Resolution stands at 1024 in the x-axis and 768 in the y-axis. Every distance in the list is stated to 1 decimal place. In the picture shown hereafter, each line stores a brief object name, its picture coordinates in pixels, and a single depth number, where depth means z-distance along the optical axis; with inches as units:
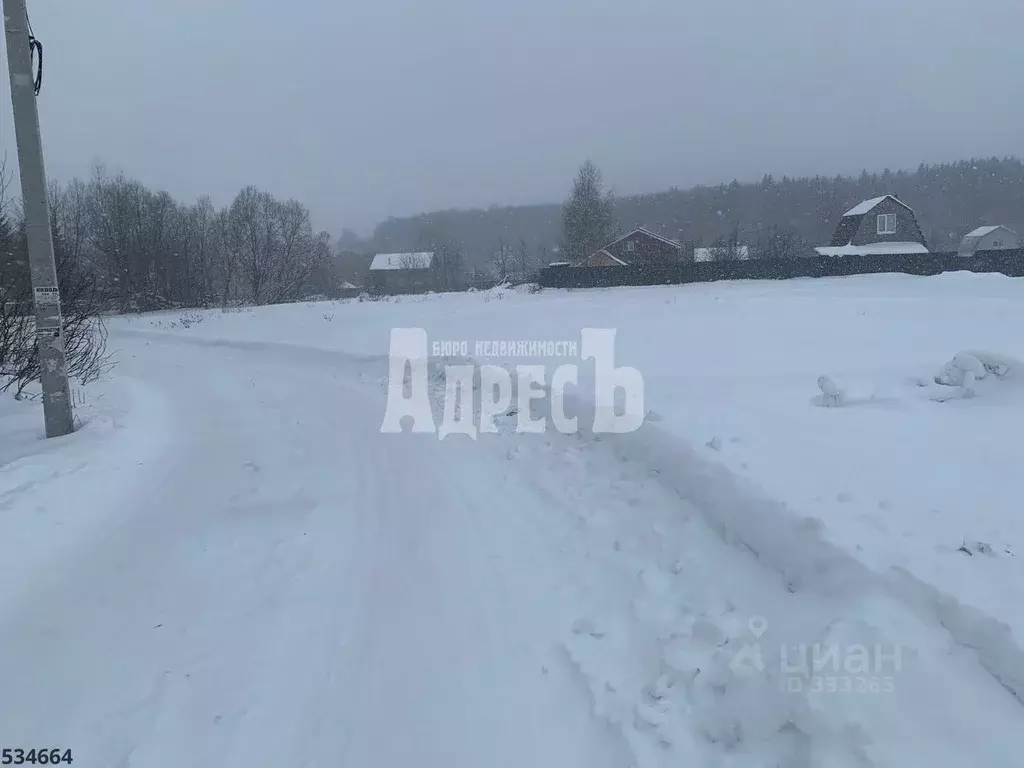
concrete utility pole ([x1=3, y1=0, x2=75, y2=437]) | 304.2
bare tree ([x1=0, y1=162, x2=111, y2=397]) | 384.8
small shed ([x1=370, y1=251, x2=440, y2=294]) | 3581.7
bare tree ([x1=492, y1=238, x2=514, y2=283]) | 3658.0
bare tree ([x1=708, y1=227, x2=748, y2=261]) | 1847.9
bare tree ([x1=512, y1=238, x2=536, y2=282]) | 3764.8
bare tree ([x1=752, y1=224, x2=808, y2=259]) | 2020.7
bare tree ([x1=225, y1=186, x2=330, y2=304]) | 2285.9
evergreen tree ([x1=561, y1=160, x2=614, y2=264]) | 2410.2
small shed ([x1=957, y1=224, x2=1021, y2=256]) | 2632.9
